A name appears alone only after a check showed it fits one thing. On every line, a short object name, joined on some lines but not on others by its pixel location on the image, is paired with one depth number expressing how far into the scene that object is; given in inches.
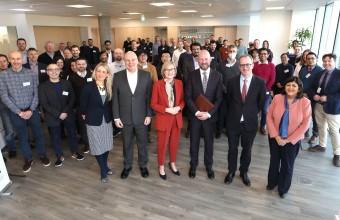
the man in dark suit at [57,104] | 137.6
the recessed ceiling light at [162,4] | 313.1
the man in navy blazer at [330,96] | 142.1
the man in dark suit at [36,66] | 171.5
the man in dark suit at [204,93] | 117.2
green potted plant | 426.0
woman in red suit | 118.0
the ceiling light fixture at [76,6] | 327.0
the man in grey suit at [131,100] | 117.5
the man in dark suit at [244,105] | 110.5
